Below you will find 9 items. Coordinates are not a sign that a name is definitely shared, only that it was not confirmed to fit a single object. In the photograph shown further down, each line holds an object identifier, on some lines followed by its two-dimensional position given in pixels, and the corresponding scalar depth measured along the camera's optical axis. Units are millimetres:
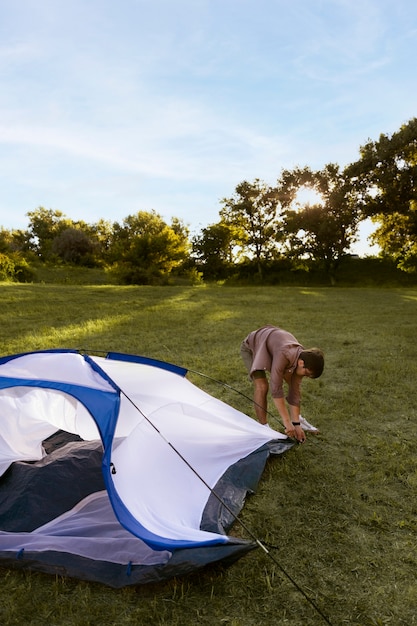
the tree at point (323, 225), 29156
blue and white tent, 3002
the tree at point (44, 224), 53062
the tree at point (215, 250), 40312
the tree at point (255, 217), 37344
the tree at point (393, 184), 22453
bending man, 4336
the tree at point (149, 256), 25969
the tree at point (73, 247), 37094
